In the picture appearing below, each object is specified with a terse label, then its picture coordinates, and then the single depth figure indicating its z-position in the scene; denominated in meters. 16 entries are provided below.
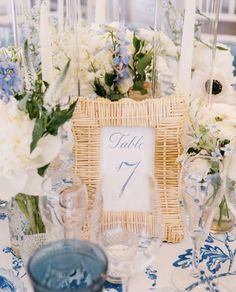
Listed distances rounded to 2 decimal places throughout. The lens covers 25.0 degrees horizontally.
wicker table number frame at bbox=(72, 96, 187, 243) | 1.00
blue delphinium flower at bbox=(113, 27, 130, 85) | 1.09
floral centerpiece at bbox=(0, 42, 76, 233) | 0.80
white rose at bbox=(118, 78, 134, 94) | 1.10
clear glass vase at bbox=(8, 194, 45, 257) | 0.93
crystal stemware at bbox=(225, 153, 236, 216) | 0.94
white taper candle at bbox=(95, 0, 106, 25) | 1.36
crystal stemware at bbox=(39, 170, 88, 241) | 0.85
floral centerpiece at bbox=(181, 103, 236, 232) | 0.98
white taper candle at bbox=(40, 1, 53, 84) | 1.08
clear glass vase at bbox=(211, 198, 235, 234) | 1.08
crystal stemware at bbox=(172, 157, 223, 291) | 0.89
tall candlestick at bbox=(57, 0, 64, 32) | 1.15
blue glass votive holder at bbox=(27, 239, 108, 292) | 0.65
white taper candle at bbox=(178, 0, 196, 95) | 1.12
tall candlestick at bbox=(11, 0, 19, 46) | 1.20
